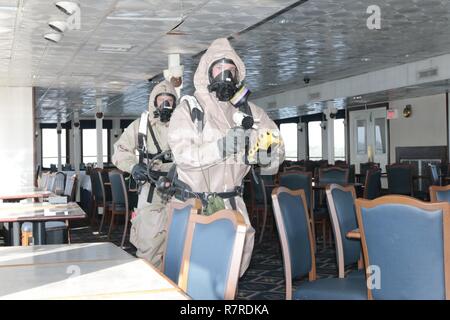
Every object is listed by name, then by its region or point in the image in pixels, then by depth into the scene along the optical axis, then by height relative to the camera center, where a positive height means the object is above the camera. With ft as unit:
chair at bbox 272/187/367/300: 9.23 -1.61
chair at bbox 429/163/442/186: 28.45 -1.09
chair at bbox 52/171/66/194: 23.56 -0.89
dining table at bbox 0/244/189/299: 5.62 -1.26
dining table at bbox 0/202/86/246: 11.96 -1.13
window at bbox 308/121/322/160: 75.13 +1.99
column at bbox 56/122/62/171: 79.20 +2.54
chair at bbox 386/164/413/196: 30.69 -1.31
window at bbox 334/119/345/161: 68.28 +1.87
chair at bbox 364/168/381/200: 22.93 -1.15
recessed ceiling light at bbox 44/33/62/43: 21.75 +4.62
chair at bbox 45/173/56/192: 24.05 -0.93
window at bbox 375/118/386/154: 54.70 +1.76
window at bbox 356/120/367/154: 57.35 +1.74
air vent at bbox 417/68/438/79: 35.19 +4.84
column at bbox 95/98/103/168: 51.09 +2.56
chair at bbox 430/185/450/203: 11.46 -0.77
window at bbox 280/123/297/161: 79.46 +2.59
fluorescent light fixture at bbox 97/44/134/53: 24.62 +4.74
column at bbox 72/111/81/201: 69.37 +3.42
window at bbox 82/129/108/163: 86.17 +2.06
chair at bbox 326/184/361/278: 10.41 -1.21
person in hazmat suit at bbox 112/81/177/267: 13.41 -0.05
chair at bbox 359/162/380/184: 40.29 -0.84
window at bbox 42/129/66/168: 87.15 +1.99
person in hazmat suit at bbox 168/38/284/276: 10.04 +0.48
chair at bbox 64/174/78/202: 21.24 -1.00
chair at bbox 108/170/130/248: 24.02 -1.52
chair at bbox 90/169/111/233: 27.66 -1.68
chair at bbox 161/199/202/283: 7.53 -1.01
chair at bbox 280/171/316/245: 21.38 -1.00
